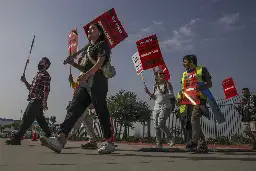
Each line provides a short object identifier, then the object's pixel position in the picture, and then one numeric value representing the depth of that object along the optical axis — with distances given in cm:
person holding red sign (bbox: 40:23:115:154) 301
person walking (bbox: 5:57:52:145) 448
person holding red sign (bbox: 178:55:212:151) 386
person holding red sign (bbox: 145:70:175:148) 495
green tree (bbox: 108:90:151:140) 1289
